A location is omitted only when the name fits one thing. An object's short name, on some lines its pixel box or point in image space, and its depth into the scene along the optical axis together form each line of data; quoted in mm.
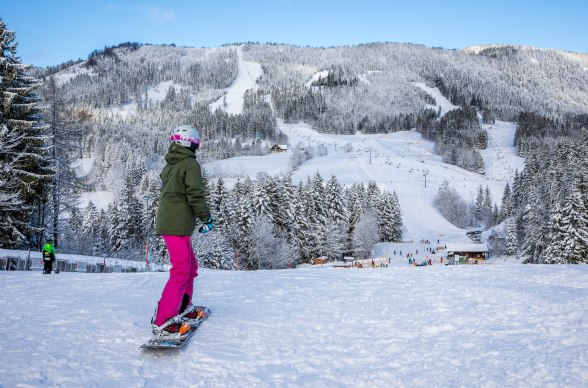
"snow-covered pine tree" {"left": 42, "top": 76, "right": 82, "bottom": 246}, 27594
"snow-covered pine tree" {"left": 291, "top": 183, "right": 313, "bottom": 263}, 58728
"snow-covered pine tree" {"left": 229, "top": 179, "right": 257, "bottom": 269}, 53250
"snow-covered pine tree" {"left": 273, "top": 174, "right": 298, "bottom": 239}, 57938
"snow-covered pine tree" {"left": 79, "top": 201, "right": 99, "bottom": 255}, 57119
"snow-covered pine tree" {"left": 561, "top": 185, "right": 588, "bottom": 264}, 35778
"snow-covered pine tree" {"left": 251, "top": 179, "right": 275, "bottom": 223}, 55531
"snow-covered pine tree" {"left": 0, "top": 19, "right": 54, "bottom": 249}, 19234
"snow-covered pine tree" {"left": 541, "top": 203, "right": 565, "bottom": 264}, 36844
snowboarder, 4664
